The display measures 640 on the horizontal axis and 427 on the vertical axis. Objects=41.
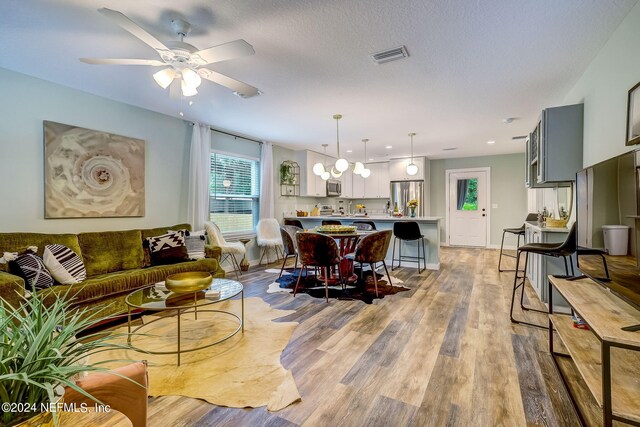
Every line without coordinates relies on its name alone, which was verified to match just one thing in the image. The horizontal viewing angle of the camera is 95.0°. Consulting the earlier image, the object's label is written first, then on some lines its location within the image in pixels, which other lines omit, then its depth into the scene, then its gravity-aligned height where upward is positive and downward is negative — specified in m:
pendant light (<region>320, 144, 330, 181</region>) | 5.03 +0.61
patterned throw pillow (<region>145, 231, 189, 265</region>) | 3.57 -0.48
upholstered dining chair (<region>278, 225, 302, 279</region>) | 4.35 -0.44
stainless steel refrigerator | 7.75 +0.43
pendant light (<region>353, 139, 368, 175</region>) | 5.50 +0.79
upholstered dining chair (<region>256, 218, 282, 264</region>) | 5.48 -0.50
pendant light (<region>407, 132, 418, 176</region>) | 6.27 +0.87
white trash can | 1.49 -0.15
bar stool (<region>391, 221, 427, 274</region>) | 4.95 -0.38
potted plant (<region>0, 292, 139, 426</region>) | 0.61 -0.34
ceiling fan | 1.91 +1.07
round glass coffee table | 2.21 -0.73
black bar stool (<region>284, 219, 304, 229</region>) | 6.02 -0.26
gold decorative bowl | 2.32 -0.59
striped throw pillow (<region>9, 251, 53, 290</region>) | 2.44 -0.51
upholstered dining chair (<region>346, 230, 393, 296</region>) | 3.68 -0.48
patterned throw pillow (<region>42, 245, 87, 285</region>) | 2.69 -0.52
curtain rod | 5.01 +1.37
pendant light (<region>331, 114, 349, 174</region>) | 4.65 +0.72
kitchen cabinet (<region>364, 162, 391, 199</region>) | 8.28 +0.78
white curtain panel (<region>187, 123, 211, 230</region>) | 4.51 +0.49
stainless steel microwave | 7.62 +0.59
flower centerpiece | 5.84 +0.07
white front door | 7.71 +0.04
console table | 1.22 -0.80
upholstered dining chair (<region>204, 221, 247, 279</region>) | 4.40 -0.50
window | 5.14 +0.31
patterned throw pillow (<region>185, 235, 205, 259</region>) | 3.81 -0.49
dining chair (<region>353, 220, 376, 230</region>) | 5.22 -0.23
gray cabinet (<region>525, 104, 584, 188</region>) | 2.92 +0.69
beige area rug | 1.83 -1.14
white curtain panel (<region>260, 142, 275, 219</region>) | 5.88 +0.56
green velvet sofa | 2.57 -0.61
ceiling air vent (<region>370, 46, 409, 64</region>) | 2.48 +1.35
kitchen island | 5.20 -0.46
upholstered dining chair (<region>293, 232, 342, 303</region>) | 3.58 -0.50
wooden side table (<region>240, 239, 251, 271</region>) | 5.23 -0.97
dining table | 4.04 -0.82
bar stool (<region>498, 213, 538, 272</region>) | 4.91 -0.33
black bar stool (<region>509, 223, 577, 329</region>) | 2.51 -0.35
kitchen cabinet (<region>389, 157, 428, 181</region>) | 7.66 +1.08
